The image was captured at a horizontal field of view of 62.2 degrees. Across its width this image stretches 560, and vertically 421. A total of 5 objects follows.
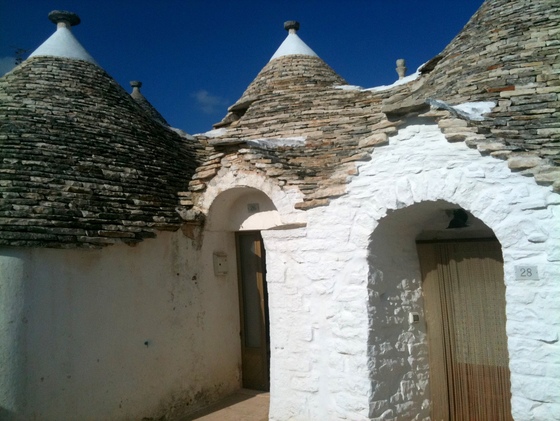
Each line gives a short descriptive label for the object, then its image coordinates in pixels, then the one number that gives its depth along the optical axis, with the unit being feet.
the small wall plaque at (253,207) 22.65
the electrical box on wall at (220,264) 22.48
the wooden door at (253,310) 22.98
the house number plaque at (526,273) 12.86
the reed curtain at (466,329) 16.56
